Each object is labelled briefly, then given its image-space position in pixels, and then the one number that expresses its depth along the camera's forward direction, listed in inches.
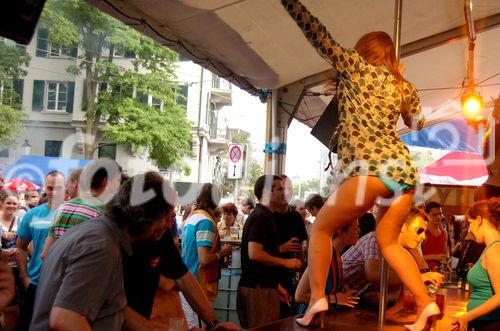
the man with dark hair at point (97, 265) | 72.1
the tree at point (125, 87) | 720.3
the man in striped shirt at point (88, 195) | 130.0
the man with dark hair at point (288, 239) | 185.2
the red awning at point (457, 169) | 421.4
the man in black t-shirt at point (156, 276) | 96.7
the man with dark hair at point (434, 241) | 223.1
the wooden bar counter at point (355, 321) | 100.5
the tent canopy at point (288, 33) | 179.3
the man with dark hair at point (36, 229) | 143.0
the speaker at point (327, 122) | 143.7
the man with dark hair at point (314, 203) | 233.1
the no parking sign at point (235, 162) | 409.4
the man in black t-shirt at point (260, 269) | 172.4
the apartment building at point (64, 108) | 771.4
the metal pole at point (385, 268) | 110.0
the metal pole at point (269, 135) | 276.7
